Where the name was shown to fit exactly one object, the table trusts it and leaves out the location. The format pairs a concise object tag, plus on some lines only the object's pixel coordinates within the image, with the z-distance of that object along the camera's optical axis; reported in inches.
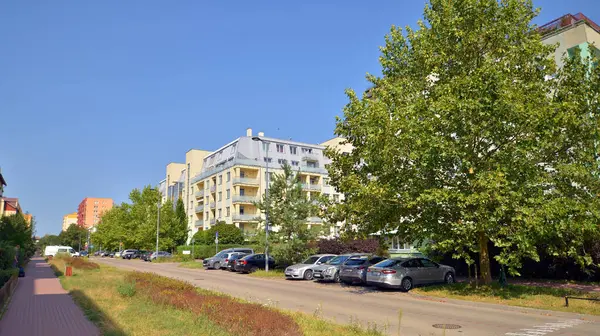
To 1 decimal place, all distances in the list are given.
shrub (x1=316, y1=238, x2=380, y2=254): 1411.2
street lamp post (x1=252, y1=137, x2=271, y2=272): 1235.7
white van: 2525.1
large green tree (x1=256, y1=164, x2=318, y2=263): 1200.2
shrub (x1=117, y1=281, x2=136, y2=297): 617.6
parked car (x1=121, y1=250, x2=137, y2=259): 2856.8
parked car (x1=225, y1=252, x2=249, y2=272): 1410.2
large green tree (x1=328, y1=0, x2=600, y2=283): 585.6
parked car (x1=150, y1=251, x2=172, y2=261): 2254.6
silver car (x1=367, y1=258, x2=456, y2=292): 760.3
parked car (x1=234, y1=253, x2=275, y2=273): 1336.0
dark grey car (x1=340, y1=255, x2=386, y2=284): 864.9
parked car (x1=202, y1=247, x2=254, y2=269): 1524.4
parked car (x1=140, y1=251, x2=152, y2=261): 2388.0
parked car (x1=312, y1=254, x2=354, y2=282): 989.8
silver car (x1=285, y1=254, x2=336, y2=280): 1061.8
